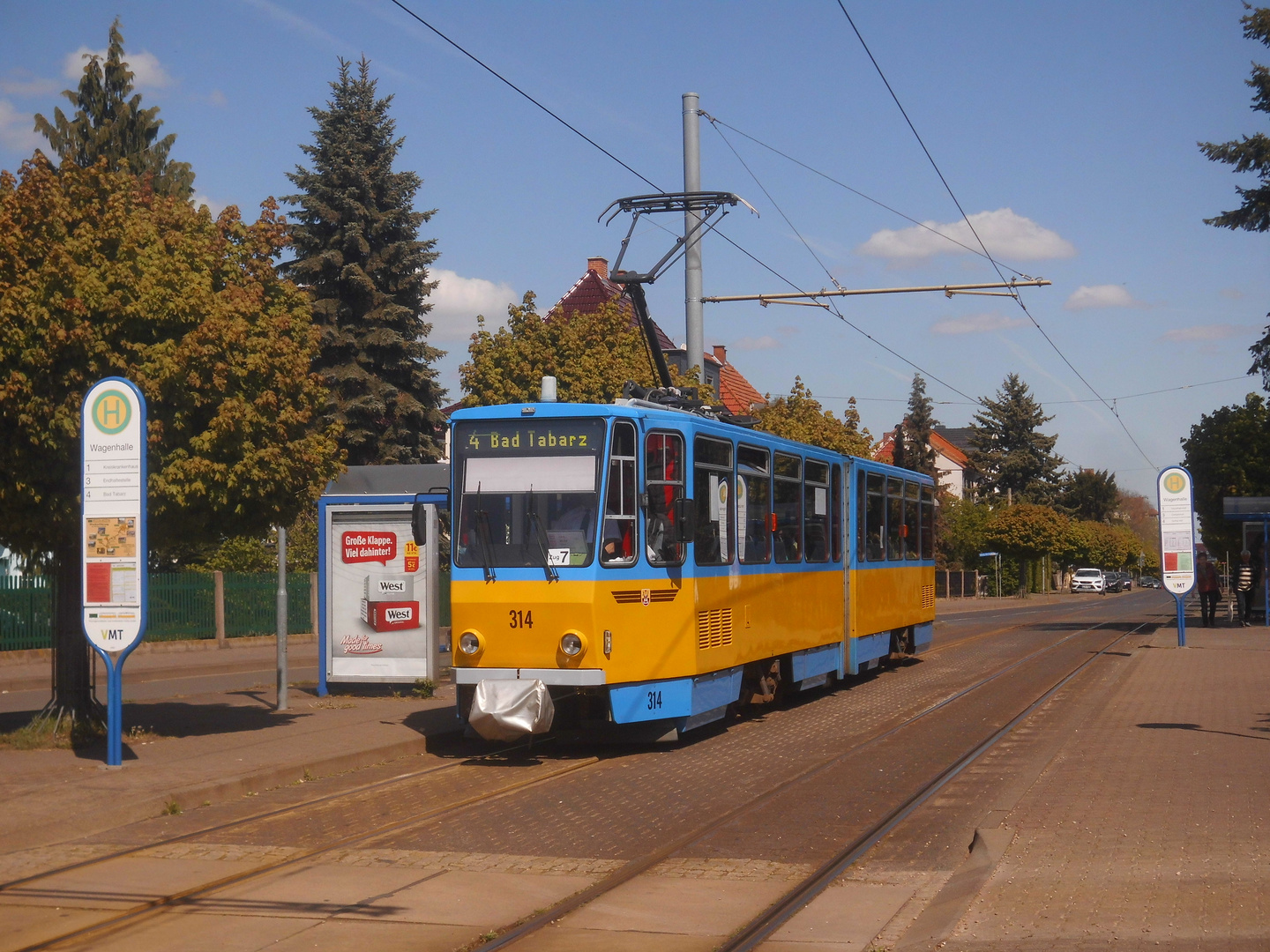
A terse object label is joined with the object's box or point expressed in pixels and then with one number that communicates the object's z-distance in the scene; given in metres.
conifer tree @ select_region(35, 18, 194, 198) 41.28
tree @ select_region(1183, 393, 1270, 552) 46.66
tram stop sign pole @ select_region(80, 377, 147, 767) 10.89
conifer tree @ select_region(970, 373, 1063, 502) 101.00
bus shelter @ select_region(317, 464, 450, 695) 17.03
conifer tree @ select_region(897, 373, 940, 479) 90.44
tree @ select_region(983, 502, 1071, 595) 69.94
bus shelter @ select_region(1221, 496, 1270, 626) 30.83
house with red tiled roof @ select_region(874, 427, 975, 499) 121.18
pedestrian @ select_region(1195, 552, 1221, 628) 33.03
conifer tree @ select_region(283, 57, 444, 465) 38.41
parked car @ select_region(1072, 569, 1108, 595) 88.31
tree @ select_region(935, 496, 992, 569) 78.44
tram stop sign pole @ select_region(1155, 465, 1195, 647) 25.78
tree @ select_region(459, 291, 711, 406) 30.06
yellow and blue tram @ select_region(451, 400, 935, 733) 12.23
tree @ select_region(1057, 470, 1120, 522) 116.38
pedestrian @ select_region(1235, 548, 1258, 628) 32.38
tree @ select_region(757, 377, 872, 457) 36.28
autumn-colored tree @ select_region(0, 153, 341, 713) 11.32
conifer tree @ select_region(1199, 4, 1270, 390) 32.66
